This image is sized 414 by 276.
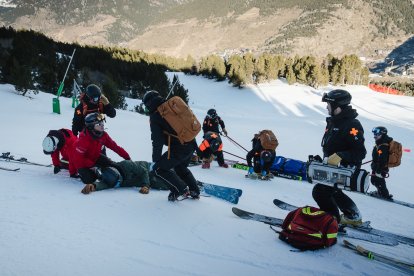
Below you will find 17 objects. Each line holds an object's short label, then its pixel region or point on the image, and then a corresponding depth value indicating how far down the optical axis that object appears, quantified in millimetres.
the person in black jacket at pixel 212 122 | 9672
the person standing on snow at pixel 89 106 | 6027
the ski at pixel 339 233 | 4250
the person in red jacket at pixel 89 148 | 5023
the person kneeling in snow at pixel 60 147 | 5383
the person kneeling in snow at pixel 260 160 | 7875
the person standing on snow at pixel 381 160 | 7558
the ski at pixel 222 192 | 5289
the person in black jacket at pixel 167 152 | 4301
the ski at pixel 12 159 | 6436
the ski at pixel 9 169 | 5626
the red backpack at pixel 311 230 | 3643
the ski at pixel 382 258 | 3416
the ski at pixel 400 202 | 7227
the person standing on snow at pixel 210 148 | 8805
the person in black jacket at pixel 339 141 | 4004
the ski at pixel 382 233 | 4473
